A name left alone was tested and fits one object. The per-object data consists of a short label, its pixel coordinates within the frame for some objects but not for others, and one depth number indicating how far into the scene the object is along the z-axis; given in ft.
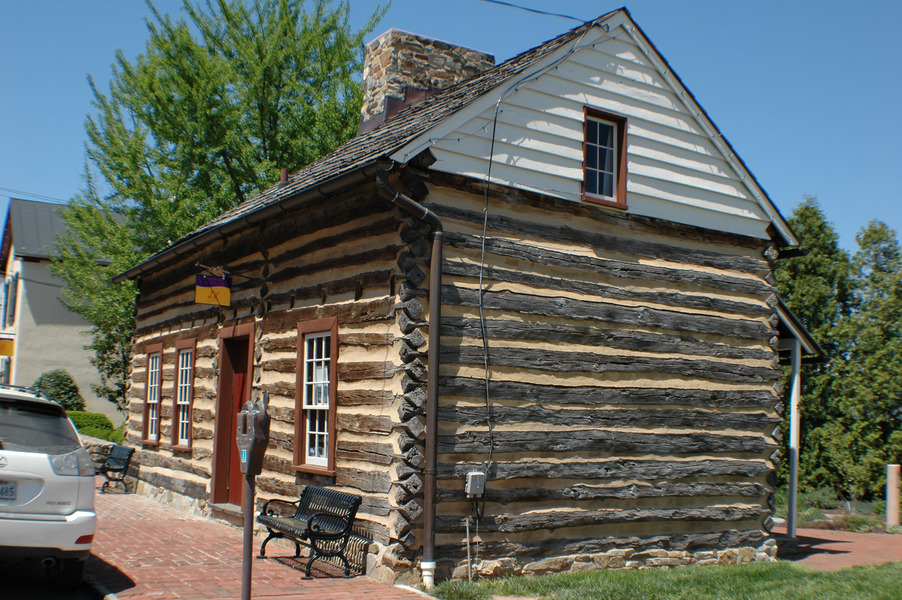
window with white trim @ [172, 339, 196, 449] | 46.21
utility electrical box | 27.20
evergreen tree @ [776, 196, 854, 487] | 58.75
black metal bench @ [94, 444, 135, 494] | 50.37
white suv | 21.24
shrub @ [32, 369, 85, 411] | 93.43
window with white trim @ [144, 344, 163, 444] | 50.94
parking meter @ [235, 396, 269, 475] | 19.26
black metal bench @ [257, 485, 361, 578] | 26.91
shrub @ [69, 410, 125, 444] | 84.73
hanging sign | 38.63
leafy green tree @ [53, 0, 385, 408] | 69.87
